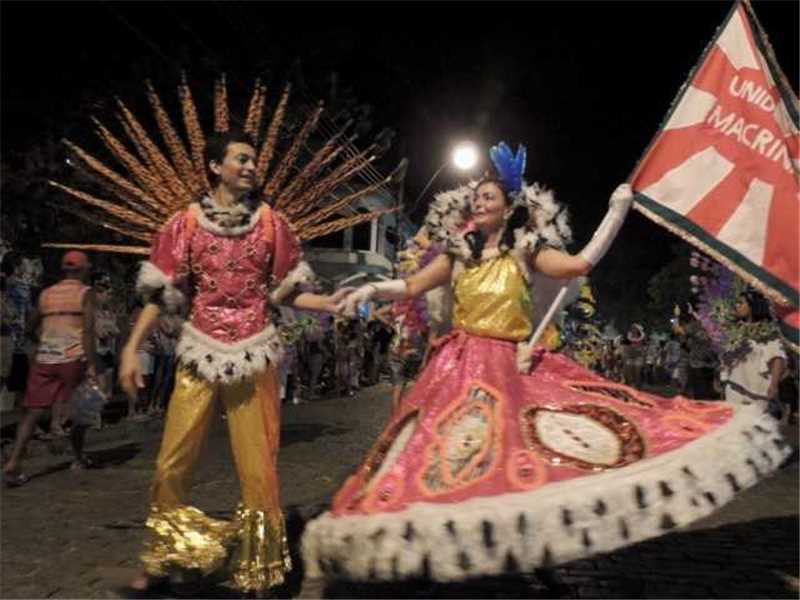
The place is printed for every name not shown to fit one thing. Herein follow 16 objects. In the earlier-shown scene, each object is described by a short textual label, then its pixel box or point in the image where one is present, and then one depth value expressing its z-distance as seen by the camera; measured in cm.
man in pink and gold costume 381
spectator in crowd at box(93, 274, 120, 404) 979
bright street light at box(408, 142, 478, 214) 1778
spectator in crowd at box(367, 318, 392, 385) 2006
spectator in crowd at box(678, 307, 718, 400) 1239
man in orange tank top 678
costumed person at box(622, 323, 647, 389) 2219
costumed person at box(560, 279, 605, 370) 909
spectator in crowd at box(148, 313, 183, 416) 1037
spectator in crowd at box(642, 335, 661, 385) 3309
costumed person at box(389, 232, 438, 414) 531
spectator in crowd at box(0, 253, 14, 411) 930
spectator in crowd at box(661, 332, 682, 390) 2183
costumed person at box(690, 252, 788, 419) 798
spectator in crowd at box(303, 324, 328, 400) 1524
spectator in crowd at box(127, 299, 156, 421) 998
